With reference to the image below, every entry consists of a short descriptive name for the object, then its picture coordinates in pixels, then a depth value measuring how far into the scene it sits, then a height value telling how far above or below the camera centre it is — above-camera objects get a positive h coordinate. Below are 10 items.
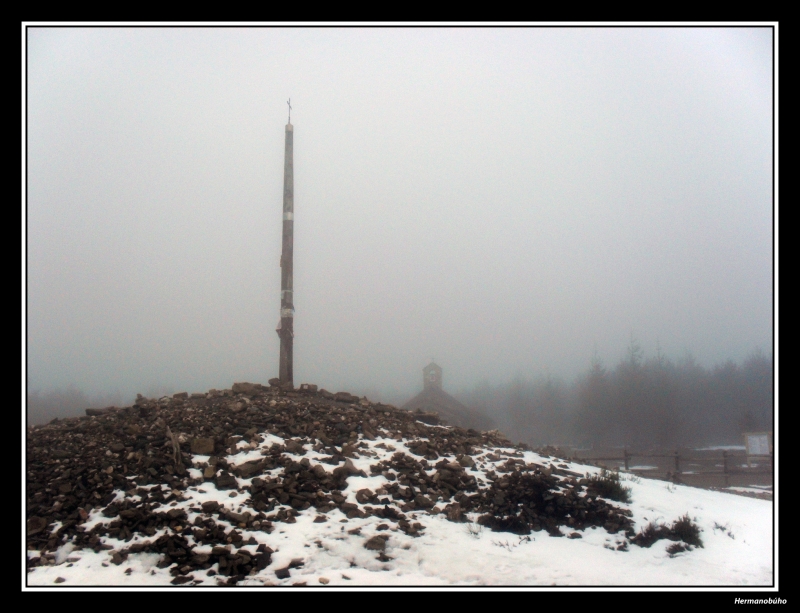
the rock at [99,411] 12.93 -2.44
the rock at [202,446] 10.48 -2.64
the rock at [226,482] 9.38 -2.99
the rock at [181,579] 7.07 -3.53
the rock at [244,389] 14.44 -2.11
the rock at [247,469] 9.78 -2.89
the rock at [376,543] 7.99 -3.47
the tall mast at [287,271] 16.38 +1.22
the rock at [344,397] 15.34 -2.49
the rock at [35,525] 8.09 -3.24
